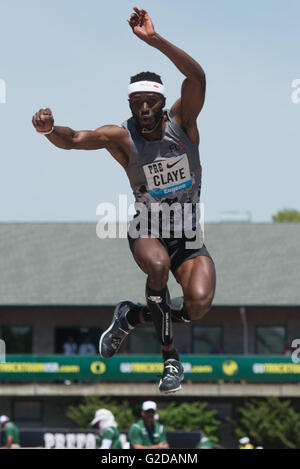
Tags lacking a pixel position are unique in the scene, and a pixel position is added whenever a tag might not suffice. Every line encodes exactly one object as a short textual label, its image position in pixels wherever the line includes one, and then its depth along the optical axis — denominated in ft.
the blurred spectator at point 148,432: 55.72
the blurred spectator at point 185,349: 132.18
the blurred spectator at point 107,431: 55.52
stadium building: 119.14
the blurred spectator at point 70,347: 132.28
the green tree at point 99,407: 115.65
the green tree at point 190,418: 115.65
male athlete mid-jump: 27.63
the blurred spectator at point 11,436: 69.34
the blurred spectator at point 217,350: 132.68
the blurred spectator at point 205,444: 63.93
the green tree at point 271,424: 113.39
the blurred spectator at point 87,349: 127.47
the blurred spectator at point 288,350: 123.65
